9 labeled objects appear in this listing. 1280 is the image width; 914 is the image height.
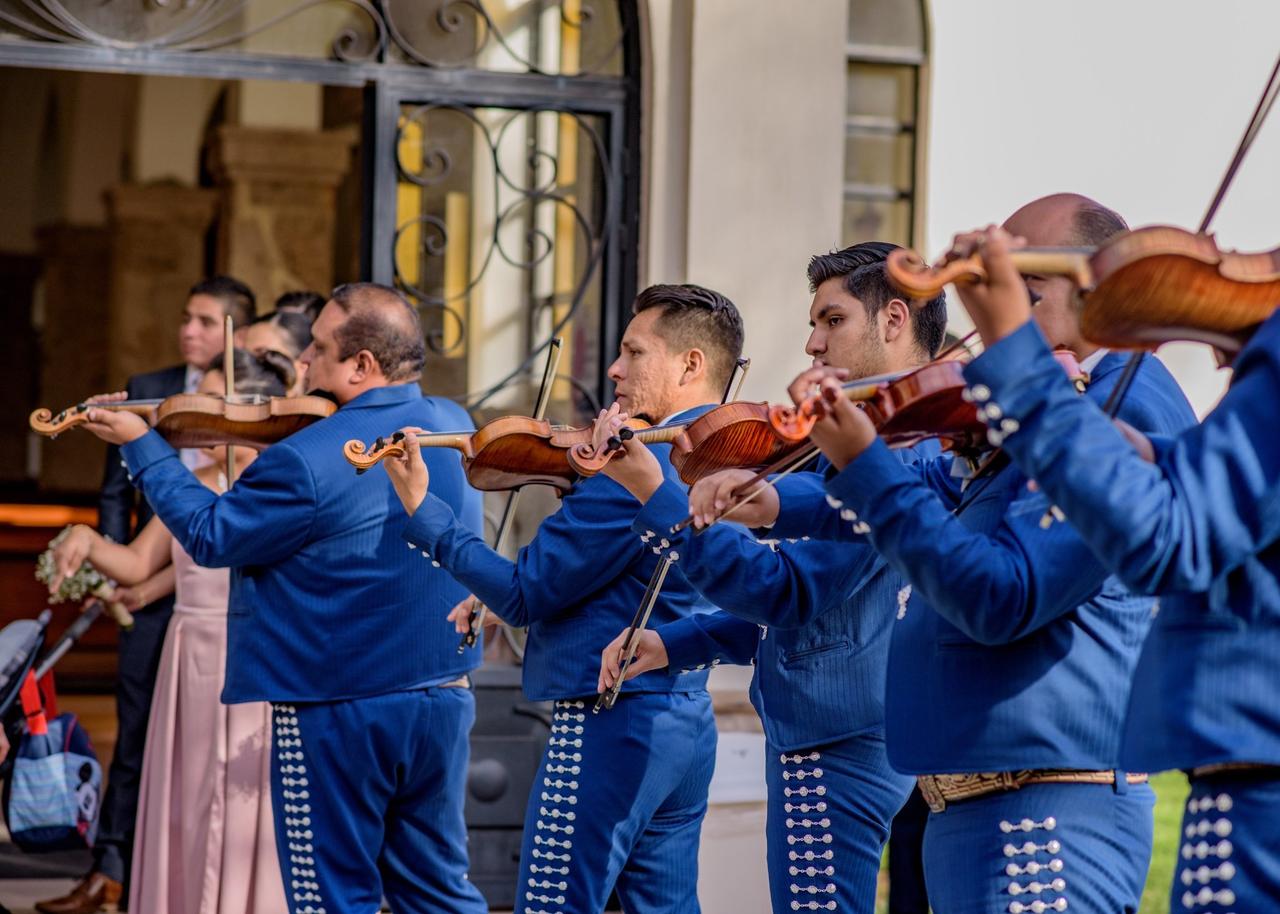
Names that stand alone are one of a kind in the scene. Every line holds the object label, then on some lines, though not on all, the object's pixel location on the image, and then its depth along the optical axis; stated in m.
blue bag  10.20
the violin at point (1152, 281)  3.99
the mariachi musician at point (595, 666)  7.46
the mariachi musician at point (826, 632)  6.52
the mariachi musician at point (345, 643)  8.70
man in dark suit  12.23
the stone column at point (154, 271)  28.06
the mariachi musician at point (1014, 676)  4.78
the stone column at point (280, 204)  23.52
